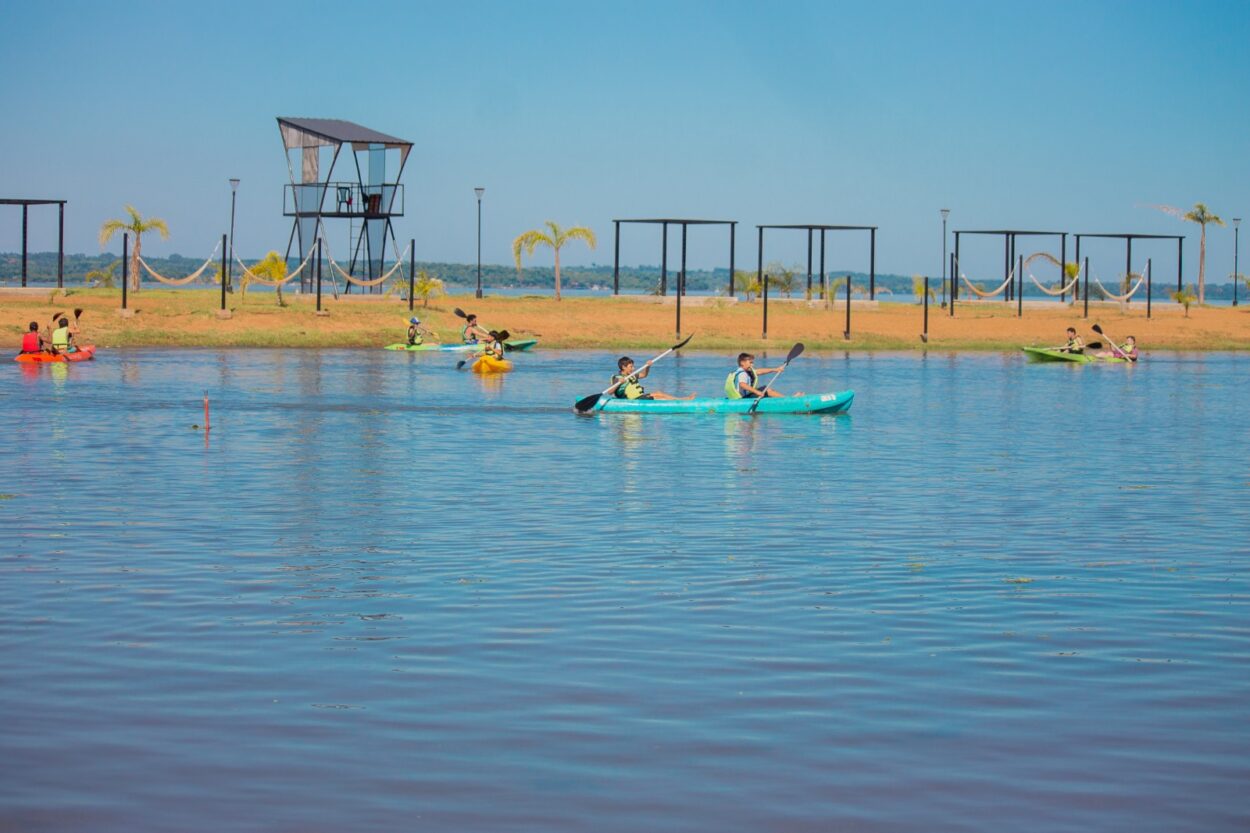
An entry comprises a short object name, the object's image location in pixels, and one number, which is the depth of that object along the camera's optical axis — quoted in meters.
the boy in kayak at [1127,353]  52.62
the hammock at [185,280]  55.30
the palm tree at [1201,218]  89.12
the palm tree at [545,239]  74.38
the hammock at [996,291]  71.75
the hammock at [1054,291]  71.43
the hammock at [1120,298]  74.51
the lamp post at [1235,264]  85.68
